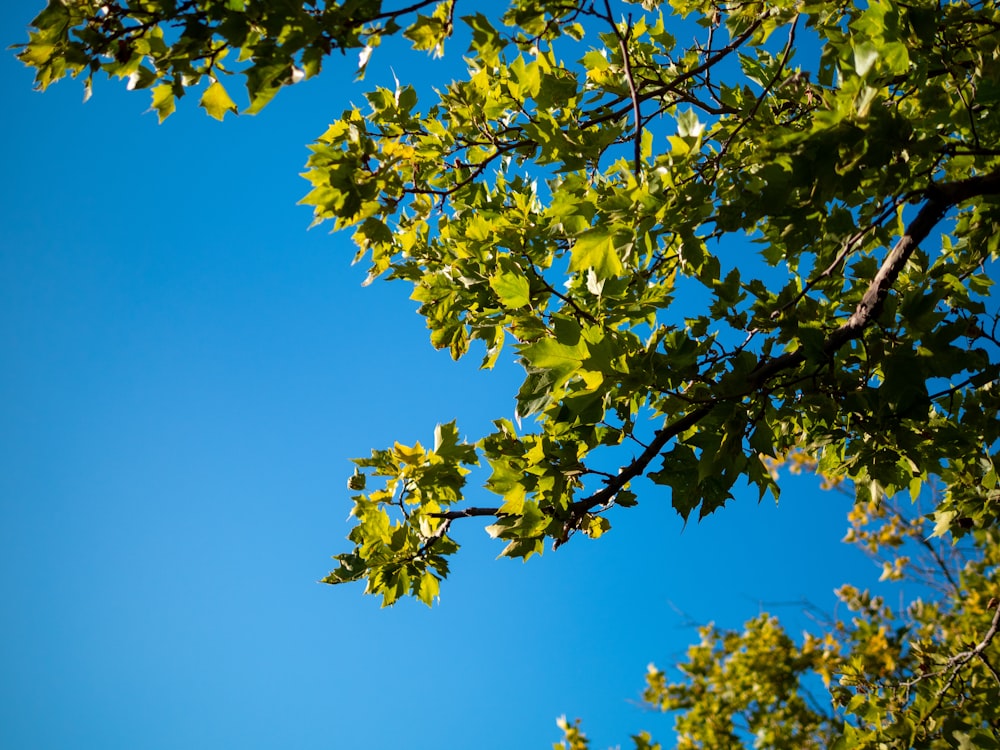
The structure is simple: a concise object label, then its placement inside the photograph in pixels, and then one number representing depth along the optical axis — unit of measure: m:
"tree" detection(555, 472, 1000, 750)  7.59
